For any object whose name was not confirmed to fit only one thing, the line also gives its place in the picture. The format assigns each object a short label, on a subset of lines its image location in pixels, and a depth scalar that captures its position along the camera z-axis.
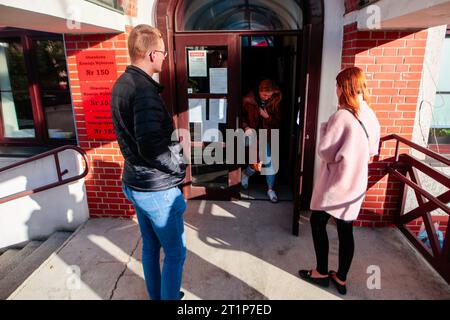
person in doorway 4.18
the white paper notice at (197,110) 3.96
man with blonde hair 1.79
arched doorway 3.36
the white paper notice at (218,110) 3.97
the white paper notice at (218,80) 3.88
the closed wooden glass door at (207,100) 3.75
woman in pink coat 2.14
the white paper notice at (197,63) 3.80
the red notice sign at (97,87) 3.33
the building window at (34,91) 3.78
